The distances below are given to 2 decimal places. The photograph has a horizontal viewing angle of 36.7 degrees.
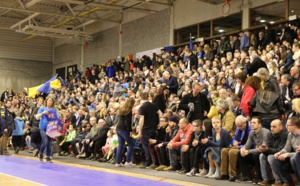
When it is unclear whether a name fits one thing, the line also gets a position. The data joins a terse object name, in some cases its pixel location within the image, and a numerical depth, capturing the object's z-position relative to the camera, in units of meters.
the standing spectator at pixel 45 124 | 11.41
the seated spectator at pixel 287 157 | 7.13
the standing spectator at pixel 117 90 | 17.14
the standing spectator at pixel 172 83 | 13.07
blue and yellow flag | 21.97
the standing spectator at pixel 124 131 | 10.55
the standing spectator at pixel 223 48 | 16.14
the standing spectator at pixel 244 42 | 15.54
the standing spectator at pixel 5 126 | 14.13
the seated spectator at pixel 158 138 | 10.30
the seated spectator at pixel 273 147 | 7.45
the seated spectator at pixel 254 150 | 7.64
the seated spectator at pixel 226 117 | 8.93
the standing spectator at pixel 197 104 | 9.92
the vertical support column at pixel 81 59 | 28.84
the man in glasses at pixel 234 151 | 8.05
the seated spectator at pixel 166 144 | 9.98
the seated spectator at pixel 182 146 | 9.25
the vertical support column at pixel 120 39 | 25.28
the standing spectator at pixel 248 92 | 8.42
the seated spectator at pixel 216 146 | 8.43
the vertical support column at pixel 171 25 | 21.57
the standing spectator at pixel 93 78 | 23.18
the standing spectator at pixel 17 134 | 15.71
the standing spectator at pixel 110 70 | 22.59
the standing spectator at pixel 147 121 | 10.25
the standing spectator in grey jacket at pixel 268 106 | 8.05
